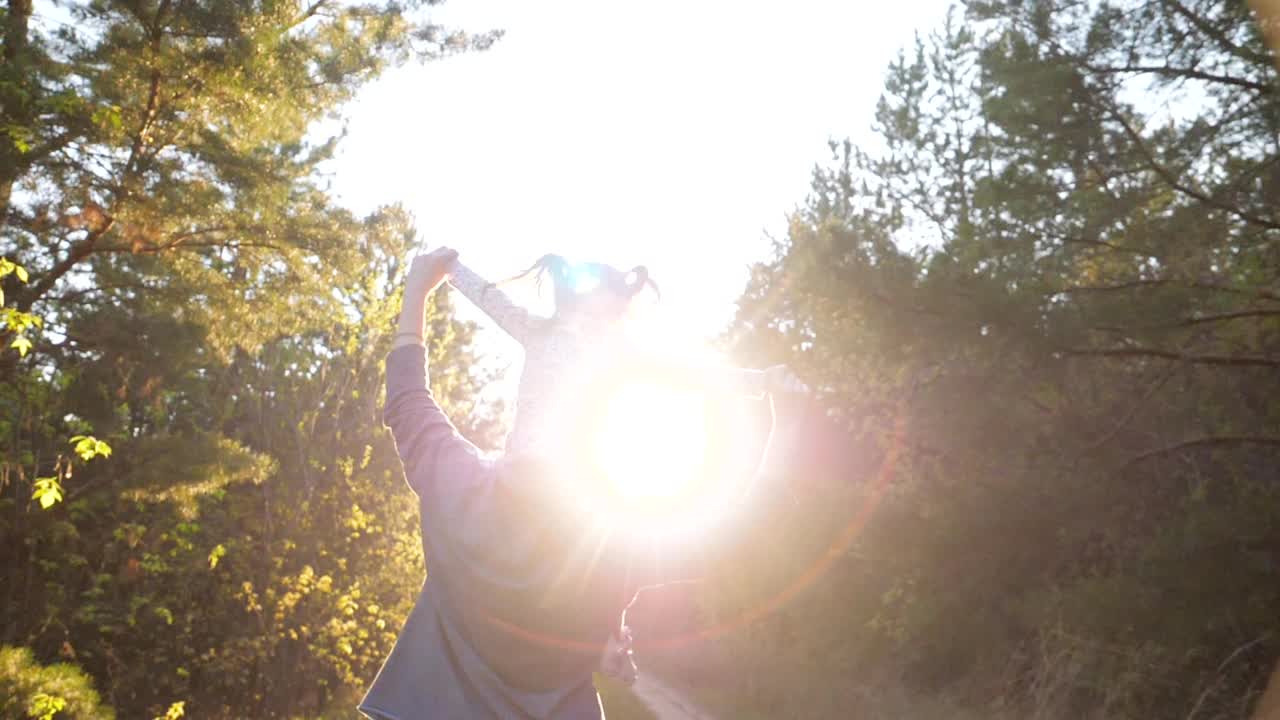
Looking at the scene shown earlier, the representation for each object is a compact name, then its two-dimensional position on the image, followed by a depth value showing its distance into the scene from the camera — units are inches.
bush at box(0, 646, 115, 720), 211.6
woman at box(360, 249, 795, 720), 67.6
